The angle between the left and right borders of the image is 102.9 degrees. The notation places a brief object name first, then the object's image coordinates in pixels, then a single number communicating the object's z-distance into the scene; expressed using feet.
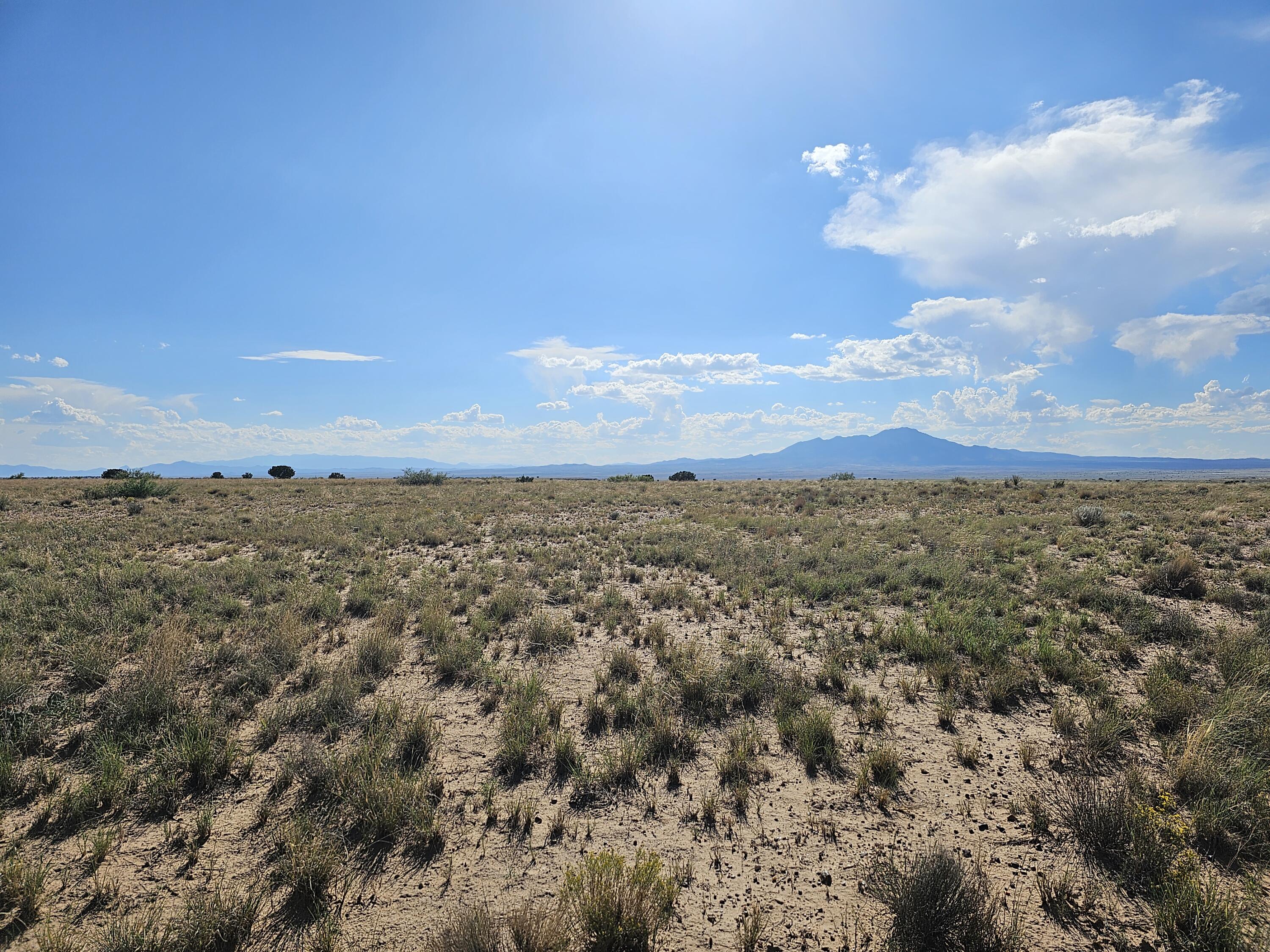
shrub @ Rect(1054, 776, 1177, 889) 13.53
